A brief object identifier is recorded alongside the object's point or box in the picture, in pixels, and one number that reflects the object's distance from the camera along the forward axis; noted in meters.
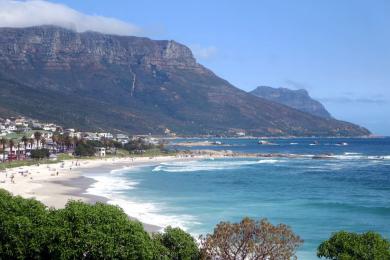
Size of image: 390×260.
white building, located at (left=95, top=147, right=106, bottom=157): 135.19
